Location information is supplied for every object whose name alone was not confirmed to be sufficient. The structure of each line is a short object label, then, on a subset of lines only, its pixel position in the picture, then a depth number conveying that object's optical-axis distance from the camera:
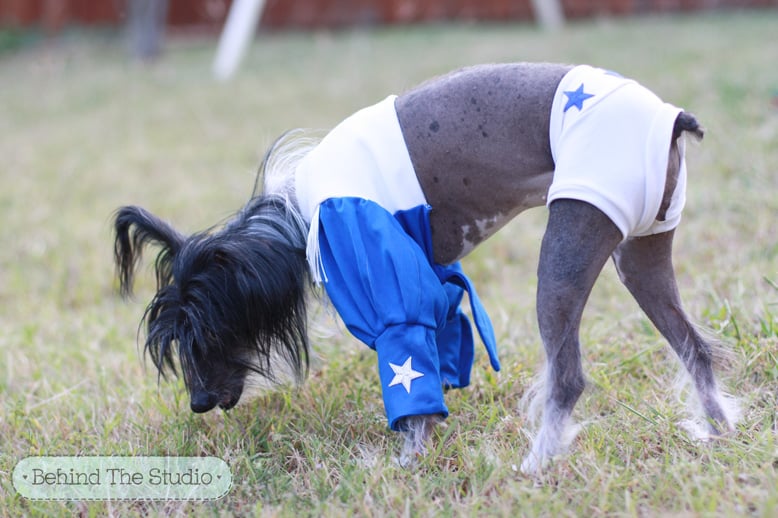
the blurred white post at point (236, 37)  10.12
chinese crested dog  1.96
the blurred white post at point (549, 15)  12.01
